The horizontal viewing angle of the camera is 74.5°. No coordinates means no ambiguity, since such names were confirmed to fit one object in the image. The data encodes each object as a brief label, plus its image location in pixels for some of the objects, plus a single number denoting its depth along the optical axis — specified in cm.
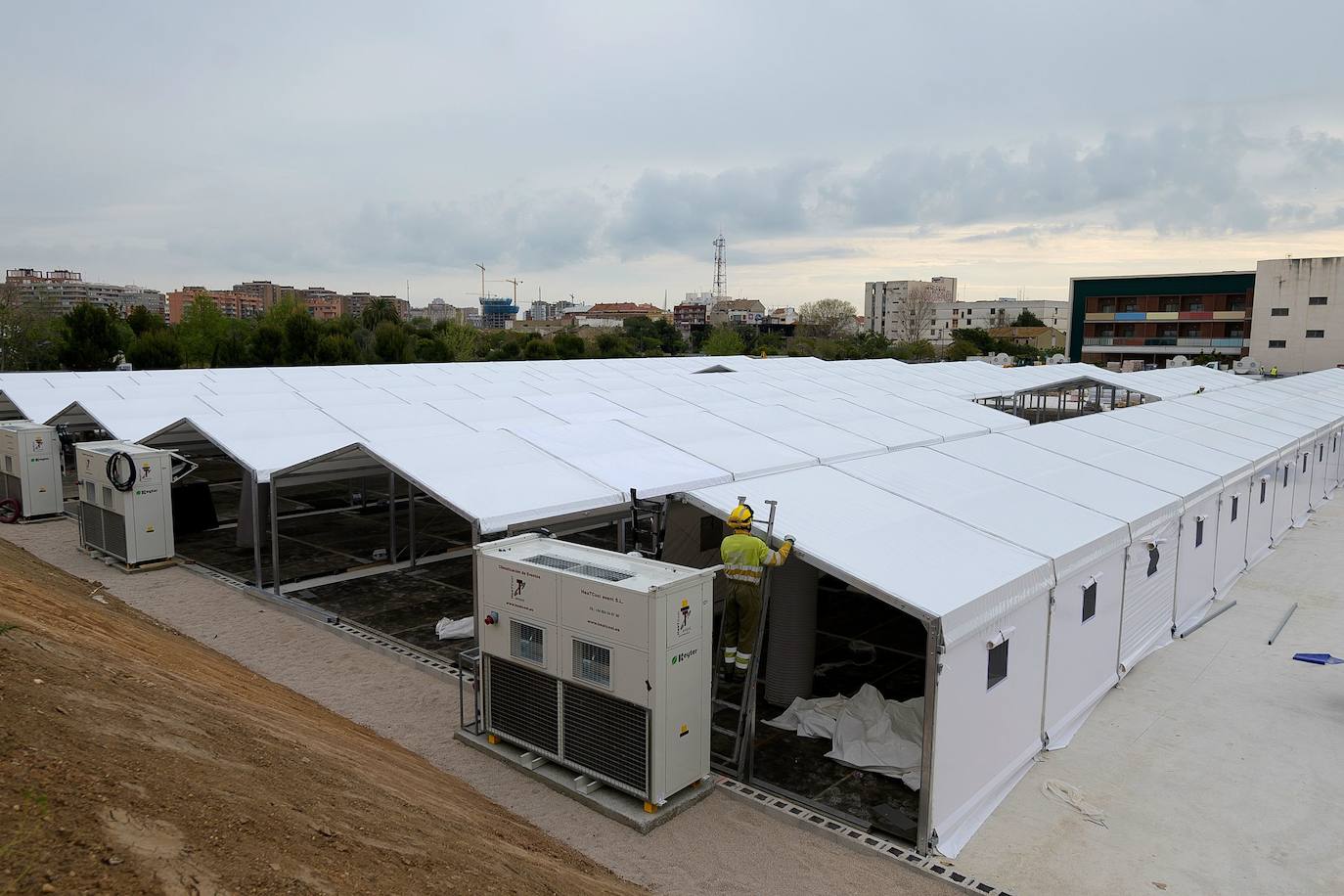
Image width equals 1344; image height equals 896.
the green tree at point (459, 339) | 5503
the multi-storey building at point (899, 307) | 14550
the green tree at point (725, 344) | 7406
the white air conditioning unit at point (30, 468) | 1645
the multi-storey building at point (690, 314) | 17612
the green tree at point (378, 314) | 6159
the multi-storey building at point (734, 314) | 17475
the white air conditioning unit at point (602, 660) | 642
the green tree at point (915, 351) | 7390
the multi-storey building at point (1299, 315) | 6203
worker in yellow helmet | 771
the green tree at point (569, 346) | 5672
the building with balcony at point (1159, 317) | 7069
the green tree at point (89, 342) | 3941
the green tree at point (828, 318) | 11138
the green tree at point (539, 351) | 5497
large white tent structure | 733
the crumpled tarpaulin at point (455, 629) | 1068
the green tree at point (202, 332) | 5453
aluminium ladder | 741
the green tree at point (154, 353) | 3981
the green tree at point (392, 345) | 4775
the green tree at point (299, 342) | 4591
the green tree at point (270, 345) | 4628
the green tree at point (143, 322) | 4656
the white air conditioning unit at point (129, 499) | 1317
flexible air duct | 888
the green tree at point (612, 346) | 6159
